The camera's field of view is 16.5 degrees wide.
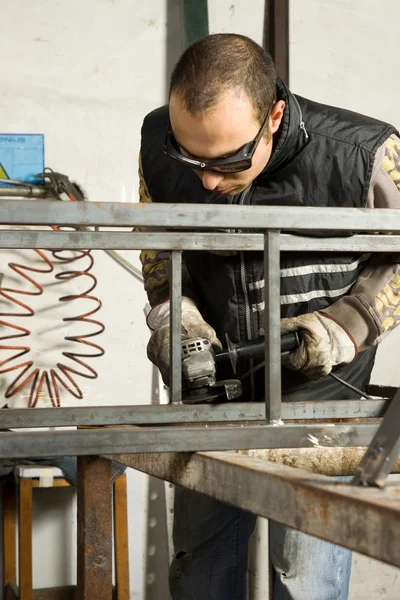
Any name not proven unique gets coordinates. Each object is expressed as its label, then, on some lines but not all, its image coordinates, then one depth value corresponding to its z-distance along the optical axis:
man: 1.89
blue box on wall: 3.06
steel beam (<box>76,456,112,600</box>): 1.84
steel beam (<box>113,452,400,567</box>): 1.21
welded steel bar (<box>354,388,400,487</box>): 1.36
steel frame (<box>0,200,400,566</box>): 1.41
